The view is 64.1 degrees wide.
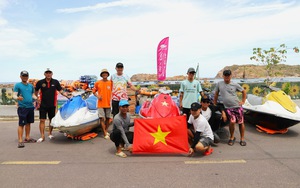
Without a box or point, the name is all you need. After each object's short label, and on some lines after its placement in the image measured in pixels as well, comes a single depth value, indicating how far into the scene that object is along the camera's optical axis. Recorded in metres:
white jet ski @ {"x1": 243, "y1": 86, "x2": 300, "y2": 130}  5.96
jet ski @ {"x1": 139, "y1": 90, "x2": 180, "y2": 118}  5.69
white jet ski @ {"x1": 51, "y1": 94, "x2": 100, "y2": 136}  5.44
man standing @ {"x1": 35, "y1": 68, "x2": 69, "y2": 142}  6.00
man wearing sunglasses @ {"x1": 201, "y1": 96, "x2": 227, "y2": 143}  5.30
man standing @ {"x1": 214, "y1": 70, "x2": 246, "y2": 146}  5.51
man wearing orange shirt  6.16
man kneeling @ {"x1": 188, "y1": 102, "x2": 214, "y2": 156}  4.60
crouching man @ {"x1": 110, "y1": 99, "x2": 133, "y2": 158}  4.75
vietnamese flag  4.67
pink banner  12.27
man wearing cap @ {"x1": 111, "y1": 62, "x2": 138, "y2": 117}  6.17
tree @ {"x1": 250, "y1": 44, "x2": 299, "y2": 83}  12.58
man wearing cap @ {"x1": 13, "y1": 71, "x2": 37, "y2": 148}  5.62
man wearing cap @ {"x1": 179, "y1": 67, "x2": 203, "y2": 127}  5.75
